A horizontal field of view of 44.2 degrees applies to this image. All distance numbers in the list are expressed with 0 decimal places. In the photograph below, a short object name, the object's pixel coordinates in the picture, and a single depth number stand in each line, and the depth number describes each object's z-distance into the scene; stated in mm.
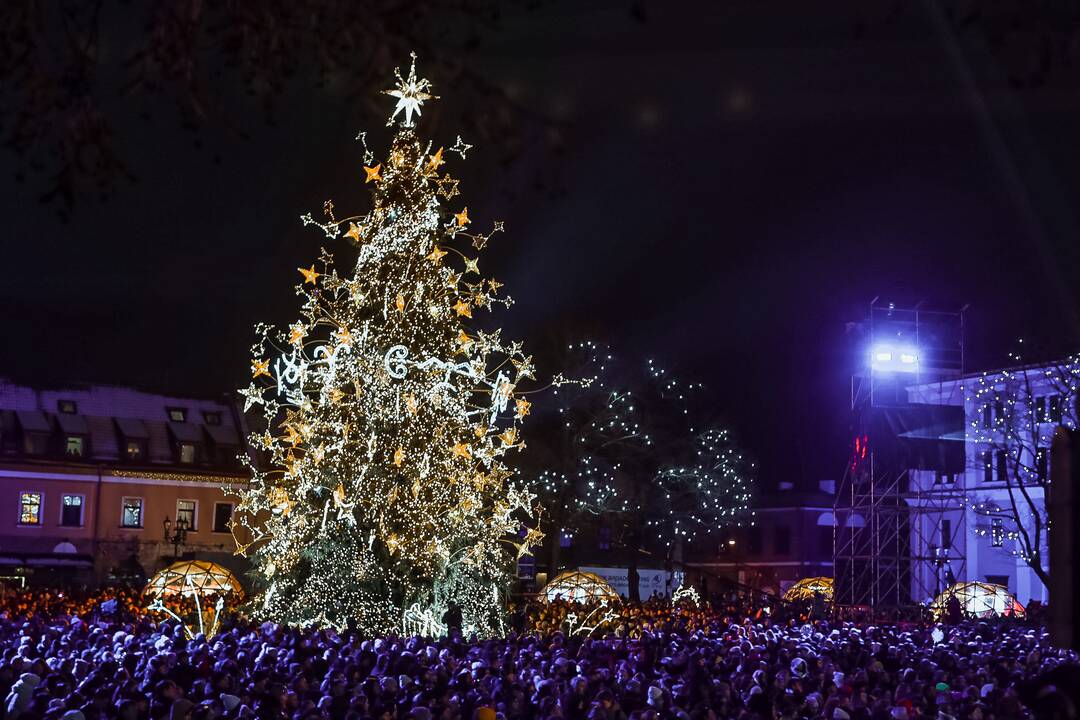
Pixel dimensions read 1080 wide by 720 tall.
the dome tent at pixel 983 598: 45375
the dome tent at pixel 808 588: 66688
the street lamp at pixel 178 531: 54156
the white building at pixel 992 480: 47938
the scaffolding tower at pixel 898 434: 51188
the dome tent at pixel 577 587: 41469
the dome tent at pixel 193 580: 36469
